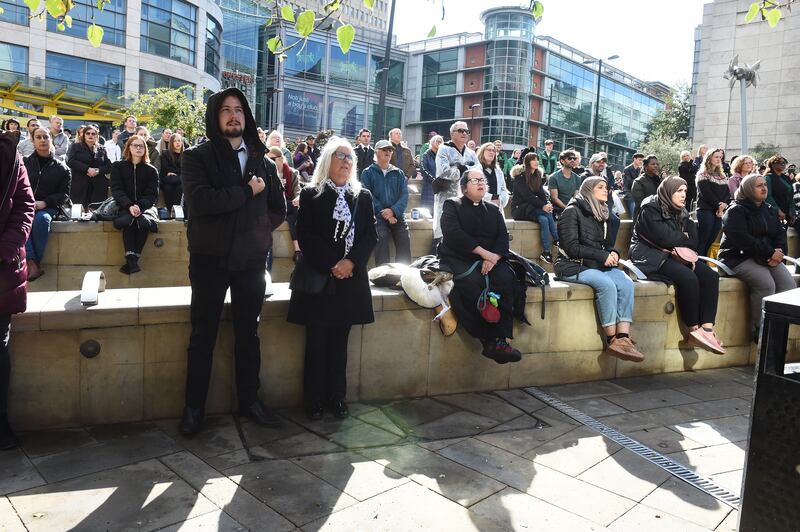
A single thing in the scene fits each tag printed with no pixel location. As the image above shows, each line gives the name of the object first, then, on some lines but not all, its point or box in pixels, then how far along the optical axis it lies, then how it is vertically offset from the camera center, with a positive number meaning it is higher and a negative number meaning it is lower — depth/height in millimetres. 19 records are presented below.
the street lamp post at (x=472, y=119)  78938 +11938
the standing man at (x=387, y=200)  8844 +205
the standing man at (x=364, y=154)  12500 +1119
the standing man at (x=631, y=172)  15273 +1289
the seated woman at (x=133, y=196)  8523 +82
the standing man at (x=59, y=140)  11695 +1032
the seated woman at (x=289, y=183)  8812 +365
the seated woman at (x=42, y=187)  8156 +128
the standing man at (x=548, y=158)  17922 +1775
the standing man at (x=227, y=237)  4344 -193
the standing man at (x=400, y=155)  12419 +1138
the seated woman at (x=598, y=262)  6039 -337
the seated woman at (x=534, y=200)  11062 +380
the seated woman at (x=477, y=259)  5395 -323
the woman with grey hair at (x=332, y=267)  4730 -378
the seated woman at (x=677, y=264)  6484 -332
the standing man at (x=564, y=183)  11445 +702
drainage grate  3844 -1457
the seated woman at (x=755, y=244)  7086 -97
